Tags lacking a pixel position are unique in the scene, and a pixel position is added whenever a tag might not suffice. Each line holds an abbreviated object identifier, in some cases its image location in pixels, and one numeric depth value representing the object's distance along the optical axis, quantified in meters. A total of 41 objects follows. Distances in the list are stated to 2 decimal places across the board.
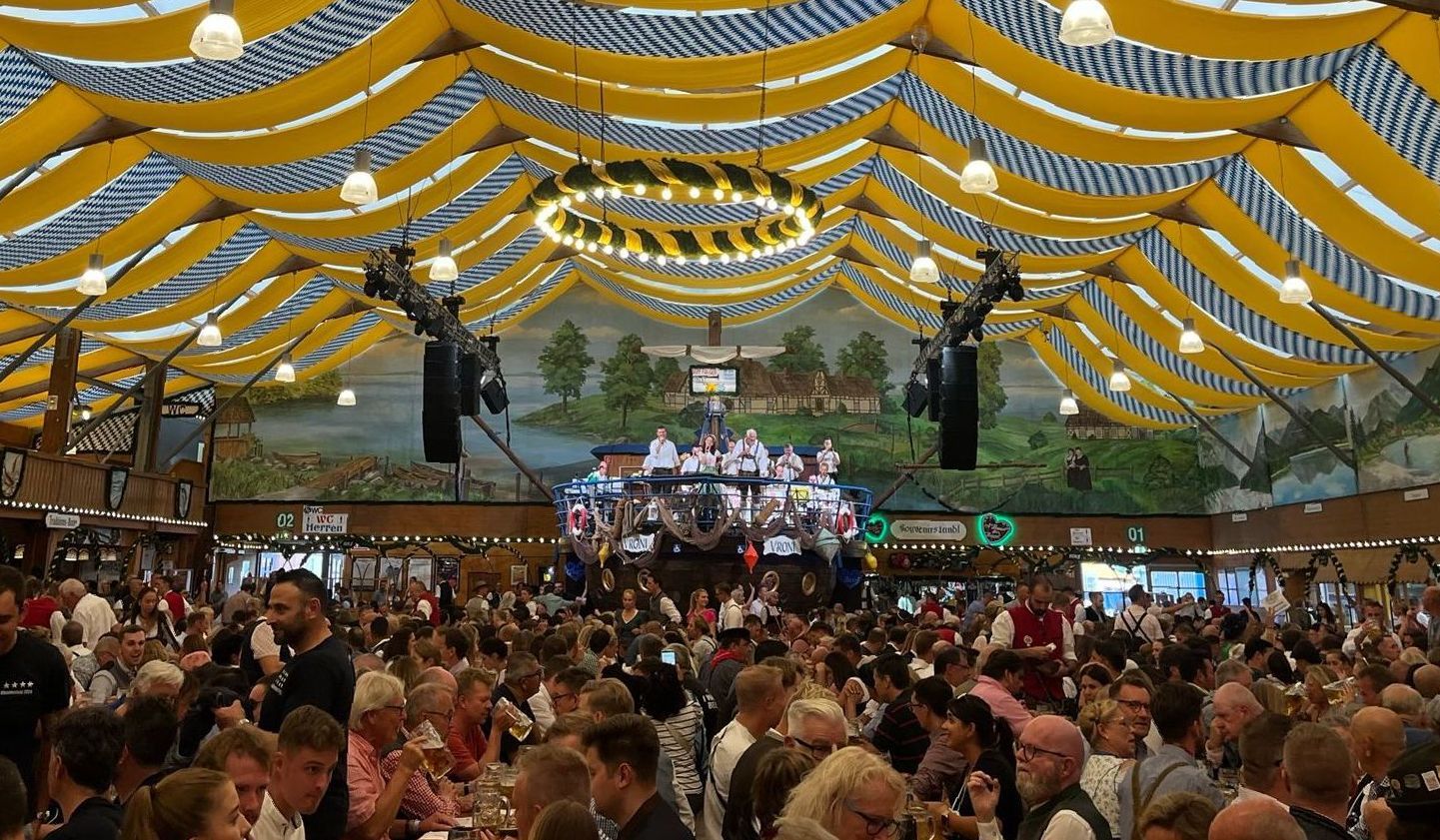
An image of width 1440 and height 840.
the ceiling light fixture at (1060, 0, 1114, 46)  5.86
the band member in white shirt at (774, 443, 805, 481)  17.61
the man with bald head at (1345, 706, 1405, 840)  3.23
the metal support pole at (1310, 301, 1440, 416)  13.41
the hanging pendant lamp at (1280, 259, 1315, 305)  10.28
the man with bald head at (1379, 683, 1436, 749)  4.30
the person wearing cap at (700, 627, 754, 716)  6.10
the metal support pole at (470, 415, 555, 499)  20.62
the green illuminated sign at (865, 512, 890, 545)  22.28
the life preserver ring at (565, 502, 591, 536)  14.68
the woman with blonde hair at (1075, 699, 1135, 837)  3.53
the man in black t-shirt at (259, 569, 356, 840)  3.34
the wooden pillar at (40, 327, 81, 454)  17.09
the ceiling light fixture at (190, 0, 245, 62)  5.45
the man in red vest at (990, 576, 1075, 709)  7.12
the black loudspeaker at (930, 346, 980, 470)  13.30
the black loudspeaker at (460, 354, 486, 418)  15.91
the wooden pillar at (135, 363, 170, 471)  20.19
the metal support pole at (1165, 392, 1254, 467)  20.84
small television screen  21.23
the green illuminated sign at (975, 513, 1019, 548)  22.66
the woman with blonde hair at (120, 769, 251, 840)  2.02
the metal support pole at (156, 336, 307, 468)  20.44
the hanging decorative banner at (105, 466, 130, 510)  17.86
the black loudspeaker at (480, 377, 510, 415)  17.90
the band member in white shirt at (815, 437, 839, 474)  17.80
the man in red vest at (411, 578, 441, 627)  12.60
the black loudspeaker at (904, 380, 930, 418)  17.20
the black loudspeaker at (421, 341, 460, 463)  13.24
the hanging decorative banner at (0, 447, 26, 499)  14.80
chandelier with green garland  9.76
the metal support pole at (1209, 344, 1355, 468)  17.03
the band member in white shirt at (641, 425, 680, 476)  17.45
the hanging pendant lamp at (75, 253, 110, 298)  10.67
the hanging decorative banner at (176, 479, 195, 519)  21.16
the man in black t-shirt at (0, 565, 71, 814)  3.55
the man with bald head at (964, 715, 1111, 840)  2.83
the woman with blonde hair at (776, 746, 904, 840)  2.28
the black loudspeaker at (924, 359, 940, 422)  15.76
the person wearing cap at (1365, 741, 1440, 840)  2.08
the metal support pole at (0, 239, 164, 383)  14.27
